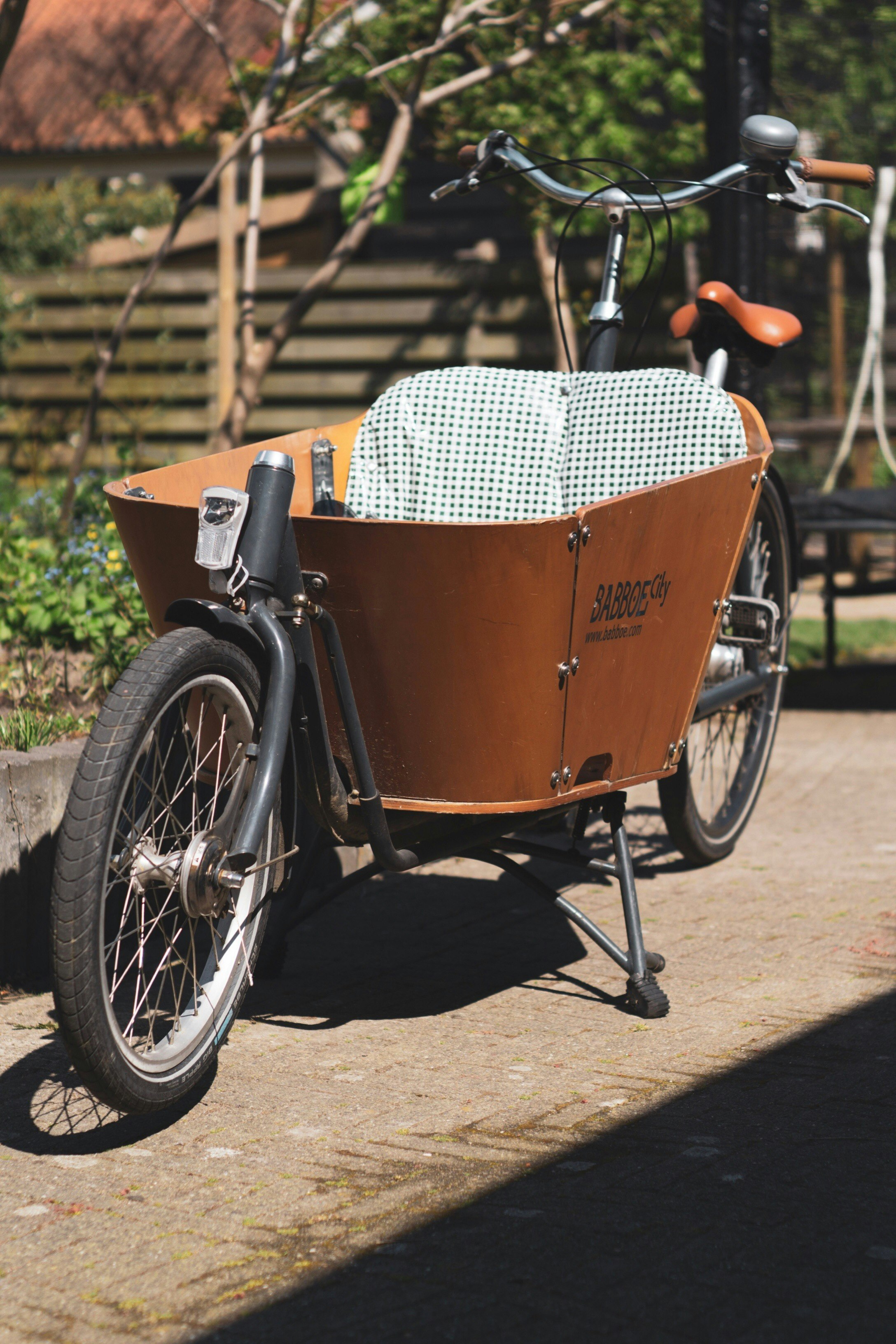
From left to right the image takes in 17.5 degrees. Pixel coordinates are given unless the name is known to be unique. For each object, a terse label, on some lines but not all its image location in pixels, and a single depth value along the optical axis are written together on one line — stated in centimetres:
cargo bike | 475
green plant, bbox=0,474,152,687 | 836
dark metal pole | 1153
